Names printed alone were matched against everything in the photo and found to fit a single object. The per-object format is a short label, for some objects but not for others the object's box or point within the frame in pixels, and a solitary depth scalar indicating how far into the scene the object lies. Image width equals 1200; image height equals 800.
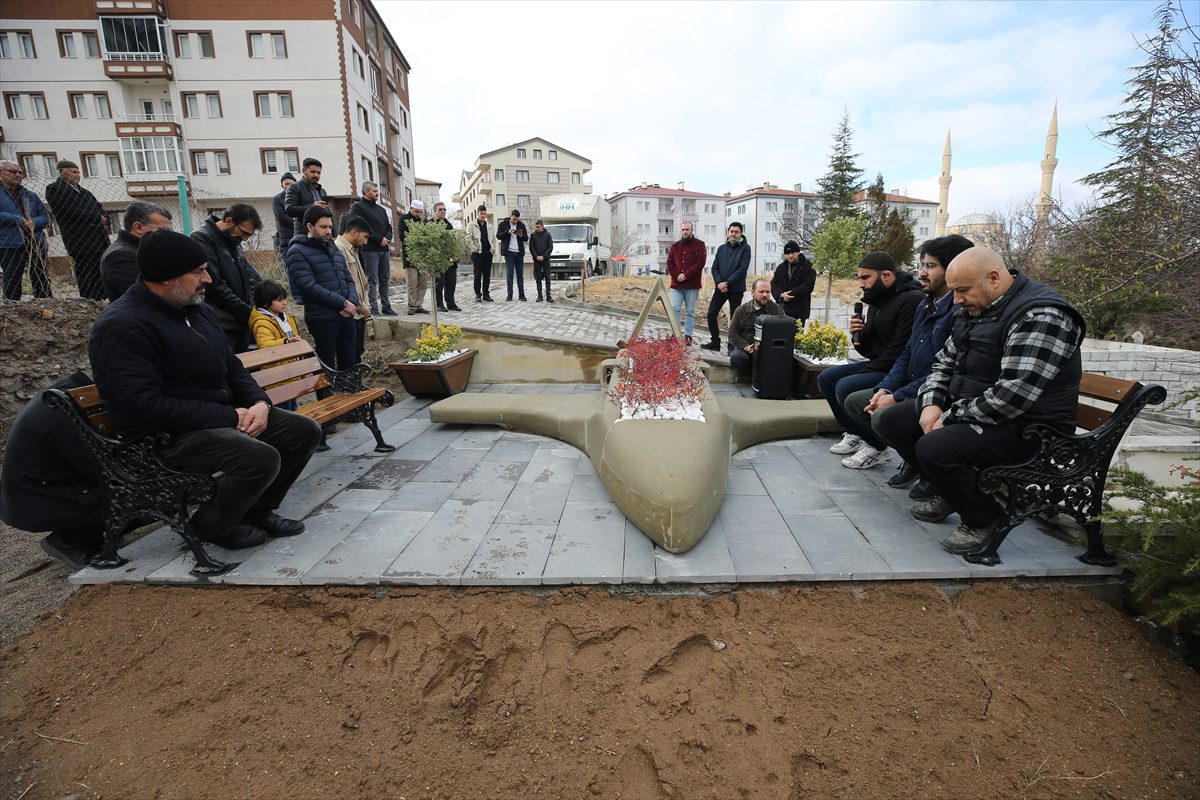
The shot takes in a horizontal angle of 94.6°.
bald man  2.79
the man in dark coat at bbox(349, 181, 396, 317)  8.27
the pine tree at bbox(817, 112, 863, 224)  35.75
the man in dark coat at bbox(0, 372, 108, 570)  3.02
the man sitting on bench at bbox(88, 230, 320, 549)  2.87
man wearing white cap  9.84
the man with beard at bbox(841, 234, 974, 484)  3.84
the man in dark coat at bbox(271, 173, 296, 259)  7.84
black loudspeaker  6.60
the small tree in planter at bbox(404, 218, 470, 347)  7.89
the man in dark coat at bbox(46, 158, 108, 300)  6.30
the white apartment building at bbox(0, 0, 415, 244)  26.64
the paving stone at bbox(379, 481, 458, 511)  3.98
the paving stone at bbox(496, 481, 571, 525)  3.74
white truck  21.28
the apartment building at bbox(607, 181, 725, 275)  61.44
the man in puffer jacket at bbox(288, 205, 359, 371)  5.46
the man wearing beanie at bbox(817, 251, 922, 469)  4.59
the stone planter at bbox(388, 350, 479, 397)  6.85
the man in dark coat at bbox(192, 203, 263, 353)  4.76
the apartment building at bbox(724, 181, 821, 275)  55.57
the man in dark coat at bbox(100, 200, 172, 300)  4.00
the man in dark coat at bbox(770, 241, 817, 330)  7.84
